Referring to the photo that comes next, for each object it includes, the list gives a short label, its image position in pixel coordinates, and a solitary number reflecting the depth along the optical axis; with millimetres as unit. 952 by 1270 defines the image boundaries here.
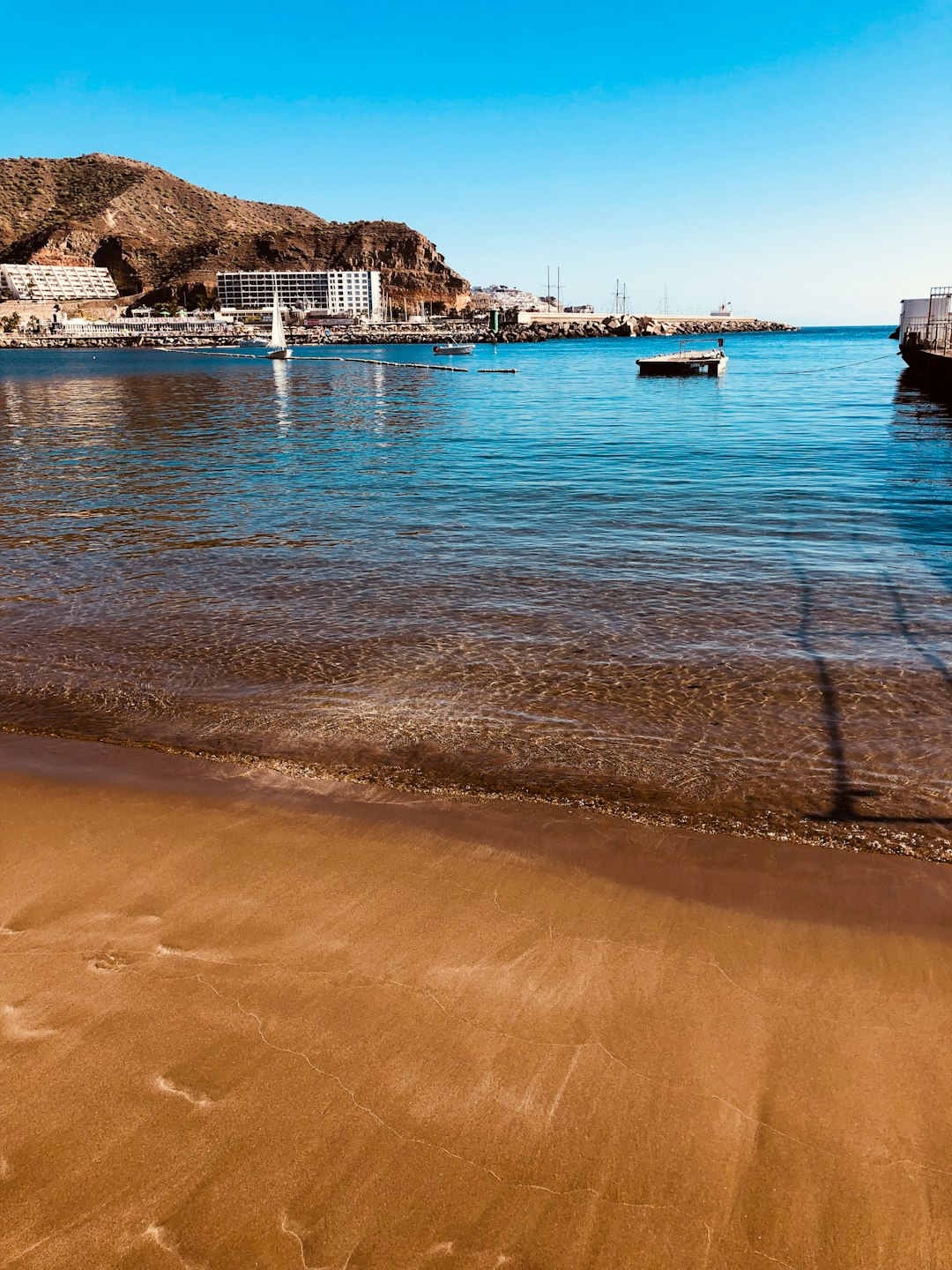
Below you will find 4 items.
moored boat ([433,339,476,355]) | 105500
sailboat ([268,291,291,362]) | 88625
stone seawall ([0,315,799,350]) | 150875
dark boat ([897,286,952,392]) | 38375
